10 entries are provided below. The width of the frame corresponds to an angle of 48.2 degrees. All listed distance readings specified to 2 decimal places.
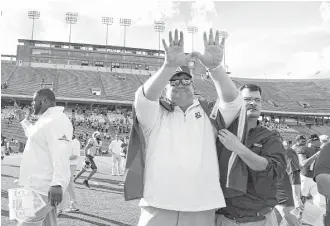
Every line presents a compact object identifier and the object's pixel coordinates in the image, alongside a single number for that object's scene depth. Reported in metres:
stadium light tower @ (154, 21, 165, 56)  76.12
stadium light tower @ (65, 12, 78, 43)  75.56
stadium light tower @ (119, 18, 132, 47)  77.31
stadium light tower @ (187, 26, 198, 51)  77.31
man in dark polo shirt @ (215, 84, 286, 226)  2.65
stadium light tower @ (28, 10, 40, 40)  73.81
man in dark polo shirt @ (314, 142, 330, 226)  2.66
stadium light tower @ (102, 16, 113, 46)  76.69
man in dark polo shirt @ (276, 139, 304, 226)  3.85
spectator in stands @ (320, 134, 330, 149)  6.80
